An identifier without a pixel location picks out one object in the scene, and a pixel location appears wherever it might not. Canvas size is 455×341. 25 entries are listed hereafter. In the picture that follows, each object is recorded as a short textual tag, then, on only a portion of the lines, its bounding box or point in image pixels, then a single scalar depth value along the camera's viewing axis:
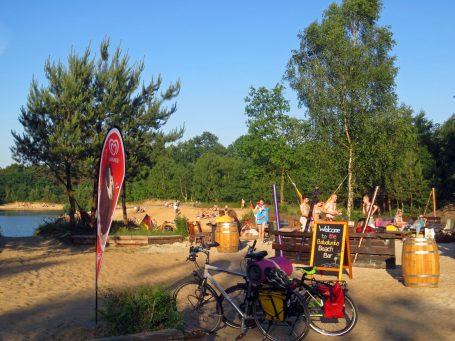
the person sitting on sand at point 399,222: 19.73
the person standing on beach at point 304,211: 15.40
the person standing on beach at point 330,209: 14.48
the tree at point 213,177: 72.37
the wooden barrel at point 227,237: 16.94
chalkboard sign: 11.22
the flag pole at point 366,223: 13.13
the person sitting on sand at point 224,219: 17.19
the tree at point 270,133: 37.78
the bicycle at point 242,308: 6.87
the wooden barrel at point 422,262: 10.22
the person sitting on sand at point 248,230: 22.84
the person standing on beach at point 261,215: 20.83
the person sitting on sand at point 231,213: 23.63
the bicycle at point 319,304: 7.17
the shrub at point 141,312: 6.05
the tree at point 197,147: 131.50
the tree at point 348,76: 31.66
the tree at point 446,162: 41.59
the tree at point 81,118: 21.53
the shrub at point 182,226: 22.22
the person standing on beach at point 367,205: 15.97
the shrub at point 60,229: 21.59
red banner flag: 6.62
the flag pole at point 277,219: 13.42
